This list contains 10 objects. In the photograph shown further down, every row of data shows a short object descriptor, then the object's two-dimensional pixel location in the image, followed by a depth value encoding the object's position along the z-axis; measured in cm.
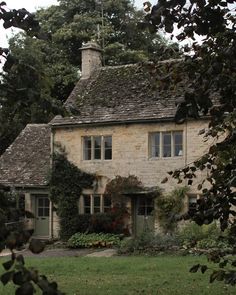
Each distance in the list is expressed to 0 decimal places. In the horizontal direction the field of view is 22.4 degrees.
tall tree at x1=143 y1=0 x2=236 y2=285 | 456
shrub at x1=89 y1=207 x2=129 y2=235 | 2678
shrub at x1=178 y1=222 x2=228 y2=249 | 2293
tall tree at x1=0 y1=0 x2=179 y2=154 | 4384
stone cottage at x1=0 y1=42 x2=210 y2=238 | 2644
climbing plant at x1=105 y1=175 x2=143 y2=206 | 2703
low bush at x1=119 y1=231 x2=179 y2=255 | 2327
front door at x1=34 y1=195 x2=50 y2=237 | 3014
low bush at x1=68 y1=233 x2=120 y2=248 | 2597
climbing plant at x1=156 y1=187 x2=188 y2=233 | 2573
